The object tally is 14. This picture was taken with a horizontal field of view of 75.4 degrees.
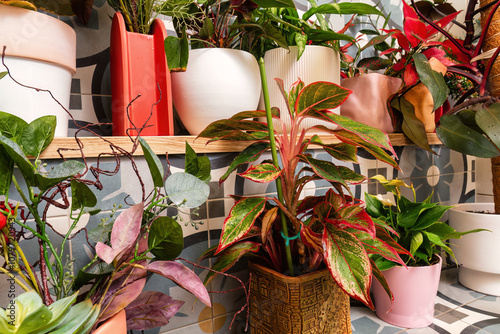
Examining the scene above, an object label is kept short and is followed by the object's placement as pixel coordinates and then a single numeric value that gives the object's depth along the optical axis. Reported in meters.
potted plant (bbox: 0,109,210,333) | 0.39
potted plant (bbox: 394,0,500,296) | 0.88
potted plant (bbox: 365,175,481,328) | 0.79
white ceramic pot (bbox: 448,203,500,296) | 0.92
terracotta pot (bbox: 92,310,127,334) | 0.41
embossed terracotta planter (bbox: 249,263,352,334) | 0.59
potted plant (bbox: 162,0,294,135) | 0.71
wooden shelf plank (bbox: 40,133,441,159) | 0.57
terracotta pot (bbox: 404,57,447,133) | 1.03
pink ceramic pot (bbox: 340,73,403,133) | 0.99
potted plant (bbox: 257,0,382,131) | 0.83
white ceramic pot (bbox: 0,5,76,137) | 0.54
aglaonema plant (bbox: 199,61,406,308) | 0.53
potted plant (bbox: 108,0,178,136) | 0.68
